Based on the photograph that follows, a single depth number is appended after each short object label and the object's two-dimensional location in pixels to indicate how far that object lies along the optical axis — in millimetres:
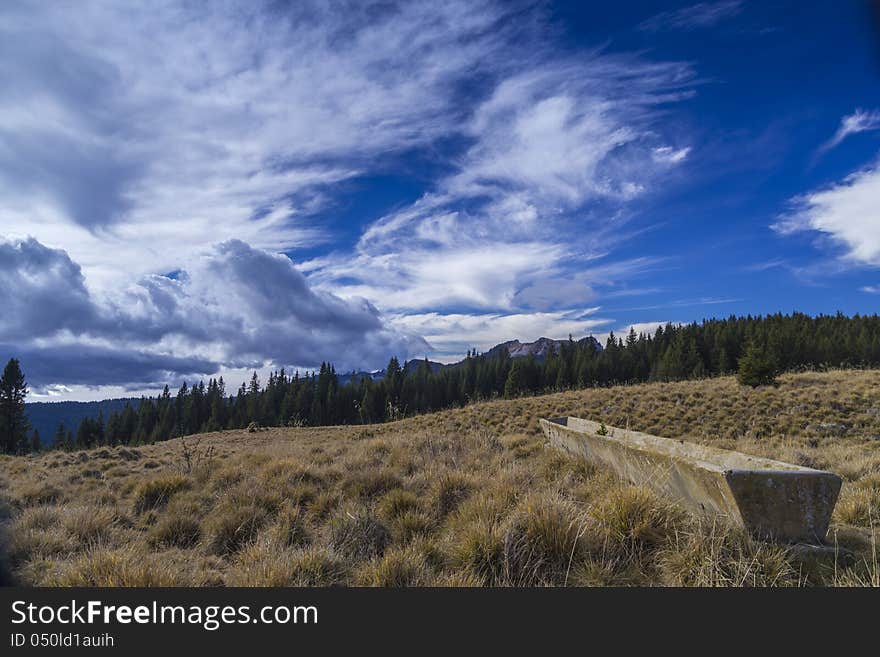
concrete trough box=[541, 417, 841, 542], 3680
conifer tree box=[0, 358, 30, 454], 43344
